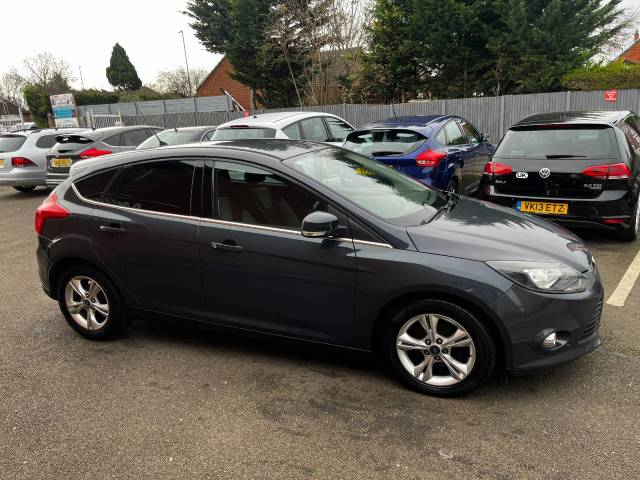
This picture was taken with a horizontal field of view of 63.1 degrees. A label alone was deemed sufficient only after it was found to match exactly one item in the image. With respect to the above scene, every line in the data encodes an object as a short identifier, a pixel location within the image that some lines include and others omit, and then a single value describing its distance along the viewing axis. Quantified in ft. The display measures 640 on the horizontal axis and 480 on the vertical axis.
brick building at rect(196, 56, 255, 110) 143.43
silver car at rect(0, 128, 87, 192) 38.34
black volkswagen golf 18.30
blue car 22.80
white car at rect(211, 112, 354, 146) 27.61
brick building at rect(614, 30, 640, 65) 141.73
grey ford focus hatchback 9.71
